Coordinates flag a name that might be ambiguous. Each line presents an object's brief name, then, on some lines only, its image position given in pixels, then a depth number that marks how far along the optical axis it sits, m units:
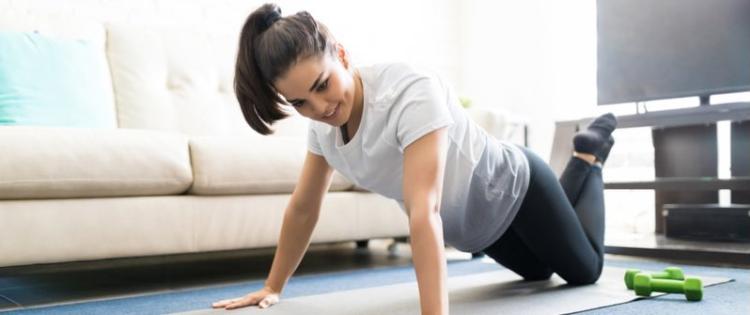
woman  1.04
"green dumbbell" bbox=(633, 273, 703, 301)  1.43
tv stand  2.25
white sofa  1.57
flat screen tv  2.43
